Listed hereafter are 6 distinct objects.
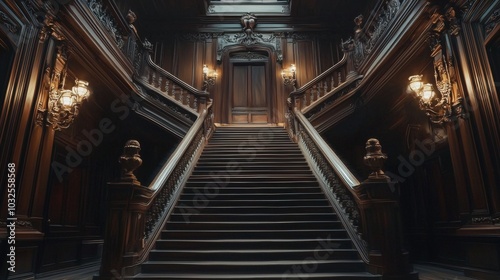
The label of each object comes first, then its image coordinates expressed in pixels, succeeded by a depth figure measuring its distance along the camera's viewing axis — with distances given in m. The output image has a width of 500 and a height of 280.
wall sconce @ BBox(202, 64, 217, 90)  9.77
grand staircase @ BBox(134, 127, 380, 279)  3.18
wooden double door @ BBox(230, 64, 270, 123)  10.12
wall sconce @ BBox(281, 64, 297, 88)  9.83
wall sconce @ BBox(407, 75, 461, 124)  4.14
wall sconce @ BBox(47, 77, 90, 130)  4.07
